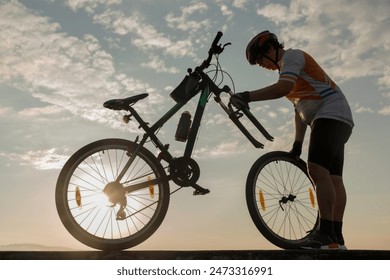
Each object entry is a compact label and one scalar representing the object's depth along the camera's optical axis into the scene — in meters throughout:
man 5.09
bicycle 4.91
